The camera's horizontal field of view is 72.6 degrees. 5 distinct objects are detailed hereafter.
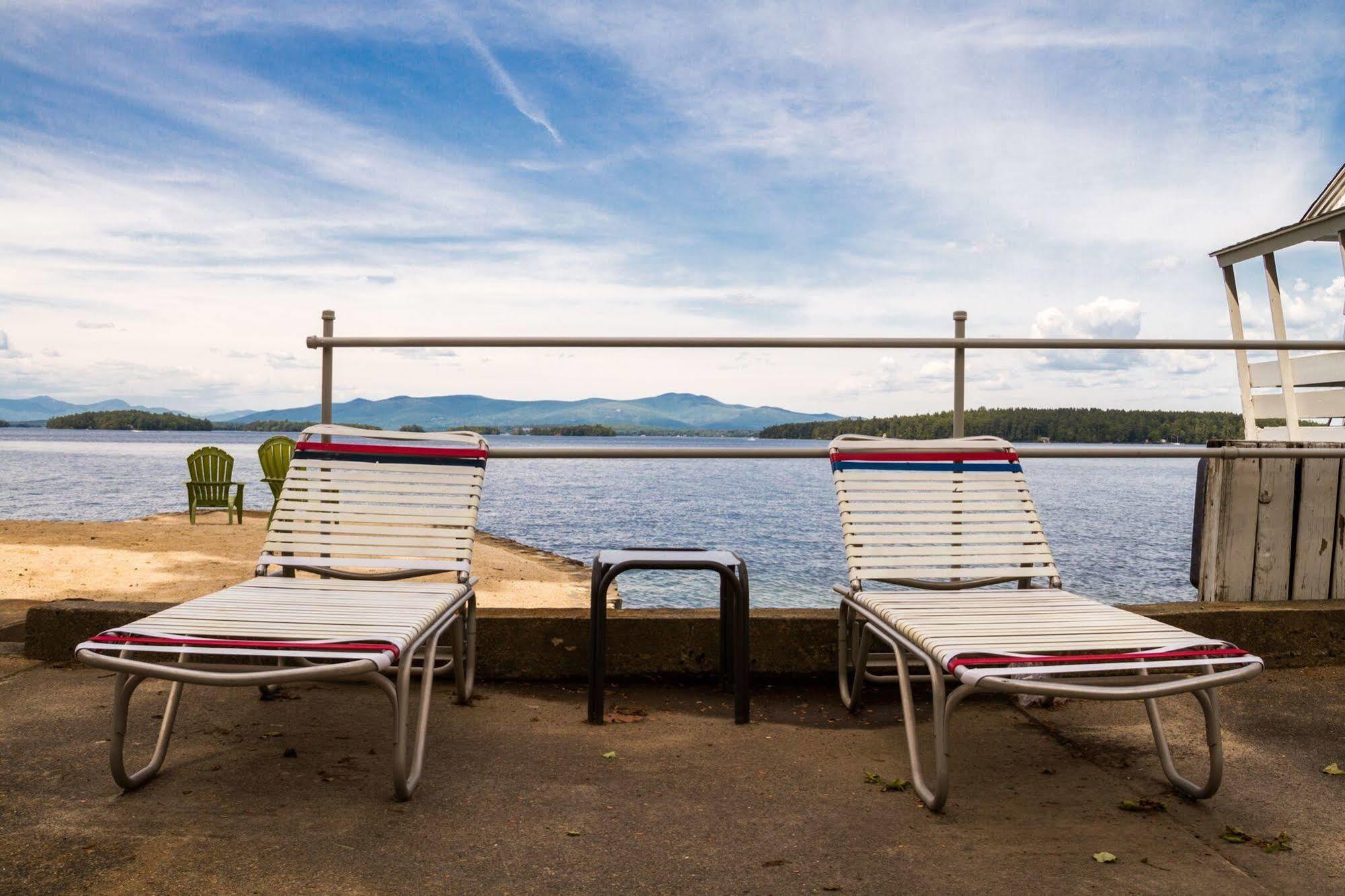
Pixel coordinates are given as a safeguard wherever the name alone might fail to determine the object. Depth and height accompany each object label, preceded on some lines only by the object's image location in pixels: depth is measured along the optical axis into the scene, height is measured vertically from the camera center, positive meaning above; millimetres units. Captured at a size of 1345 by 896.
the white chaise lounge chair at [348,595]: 2227 -605
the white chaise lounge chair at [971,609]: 2260 -569
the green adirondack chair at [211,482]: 15562 -1516
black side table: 2984 -597
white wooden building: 7945 +588
